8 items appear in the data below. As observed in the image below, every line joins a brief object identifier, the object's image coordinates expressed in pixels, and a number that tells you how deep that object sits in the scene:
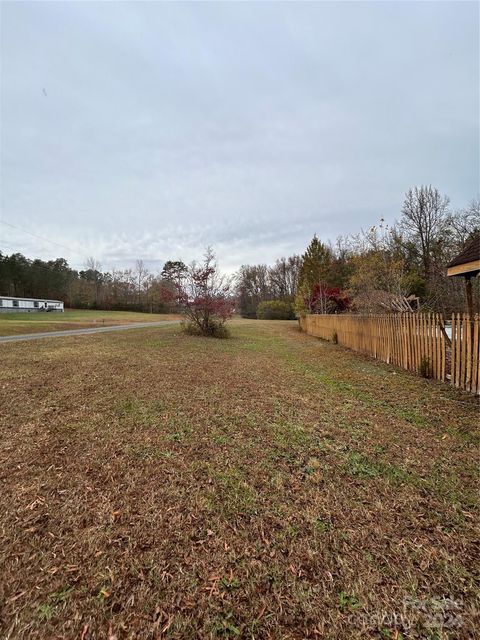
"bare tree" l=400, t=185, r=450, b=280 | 21.66
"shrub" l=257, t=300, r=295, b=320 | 38.66
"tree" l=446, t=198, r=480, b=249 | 17.91
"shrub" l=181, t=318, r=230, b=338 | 13.23
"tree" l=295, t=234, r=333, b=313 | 25.82
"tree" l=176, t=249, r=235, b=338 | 12.70
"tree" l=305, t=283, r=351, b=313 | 21.55
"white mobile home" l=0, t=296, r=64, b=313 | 38.97
